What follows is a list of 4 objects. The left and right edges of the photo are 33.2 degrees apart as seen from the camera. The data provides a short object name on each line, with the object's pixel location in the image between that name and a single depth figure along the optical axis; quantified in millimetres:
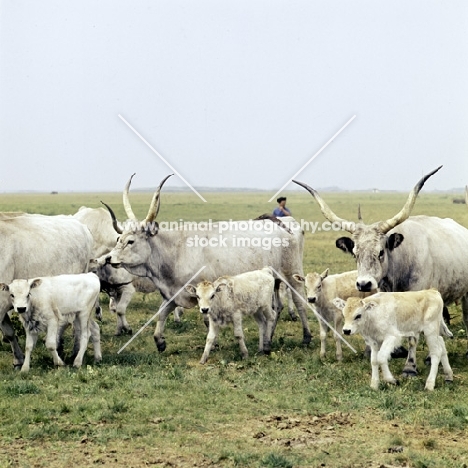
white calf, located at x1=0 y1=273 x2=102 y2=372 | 9875
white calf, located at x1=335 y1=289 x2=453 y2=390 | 9195
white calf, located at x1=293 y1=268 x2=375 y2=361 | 11273
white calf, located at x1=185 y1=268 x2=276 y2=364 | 10828
